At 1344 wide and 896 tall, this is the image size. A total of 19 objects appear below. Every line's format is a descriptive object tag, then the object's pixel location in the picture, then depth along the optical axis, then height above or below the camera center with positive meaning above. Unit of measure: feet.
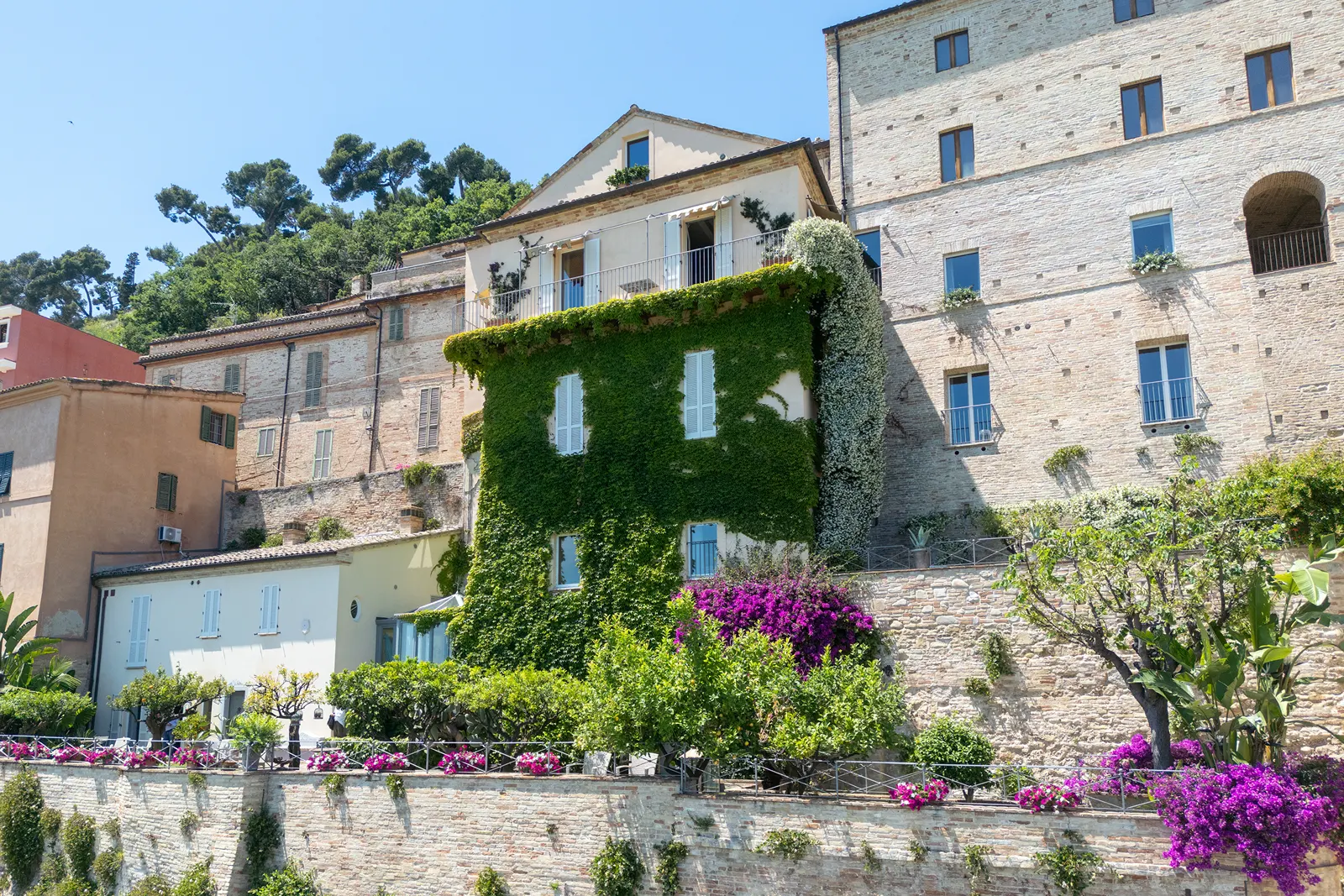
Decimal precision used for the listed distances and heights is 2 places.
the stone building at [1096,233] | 76.28 +33.38
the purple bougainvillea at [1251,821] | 41.24 -5.14
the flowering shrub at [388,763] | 65.57 -4.72
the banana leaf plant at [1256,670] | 46.68 +0.42
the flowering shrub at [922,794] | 49.44 -4.91
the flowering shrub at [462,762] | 63.46 -4.55
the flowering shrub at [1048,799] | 46.83 -4.84
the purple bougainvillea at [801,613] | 65.51 +4.06
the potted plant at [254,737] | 69.31 -3.46
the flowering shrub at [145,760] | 74.33 -5.17
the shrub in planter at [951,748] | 57.82 -3.39
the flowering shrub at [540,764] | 60.39 -4.40
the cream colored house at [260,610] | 83.87 +5.64
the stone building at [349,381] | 123.24 +34.38
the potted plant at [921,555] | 69.67 +7.89
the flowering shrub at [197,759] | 71.72 -4.92
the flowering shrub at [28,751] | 80.43 -4.95
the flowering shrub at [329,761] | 67.51 -4.74
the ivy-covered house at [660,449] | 75.10 +16.18
